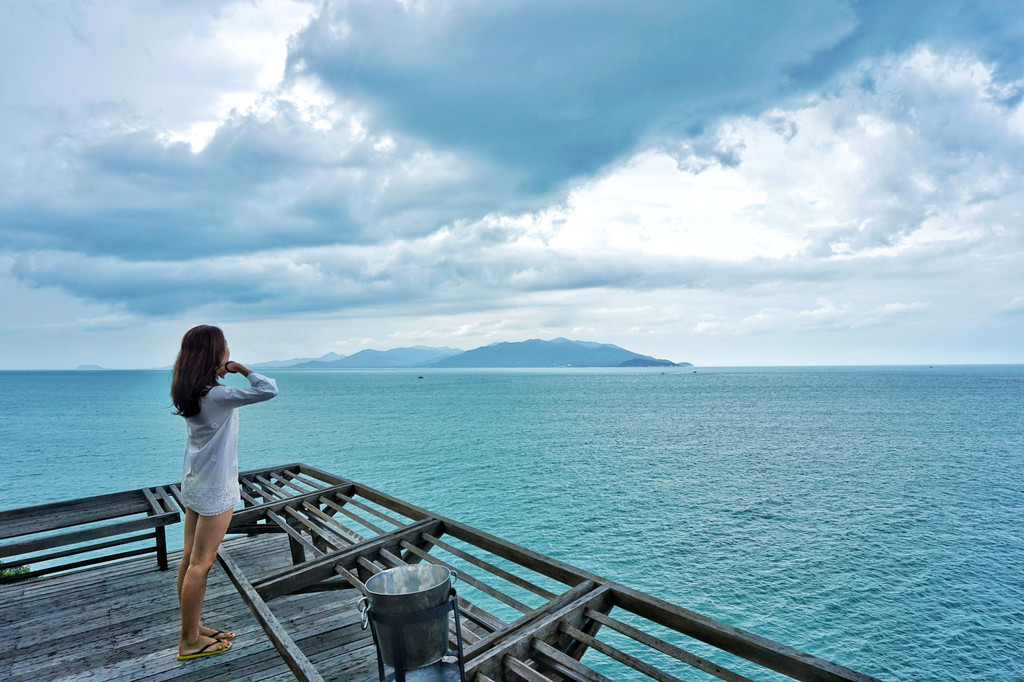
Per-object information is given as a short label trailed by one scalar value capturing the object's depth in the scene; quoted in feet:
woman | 12.06
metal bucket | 8.57
